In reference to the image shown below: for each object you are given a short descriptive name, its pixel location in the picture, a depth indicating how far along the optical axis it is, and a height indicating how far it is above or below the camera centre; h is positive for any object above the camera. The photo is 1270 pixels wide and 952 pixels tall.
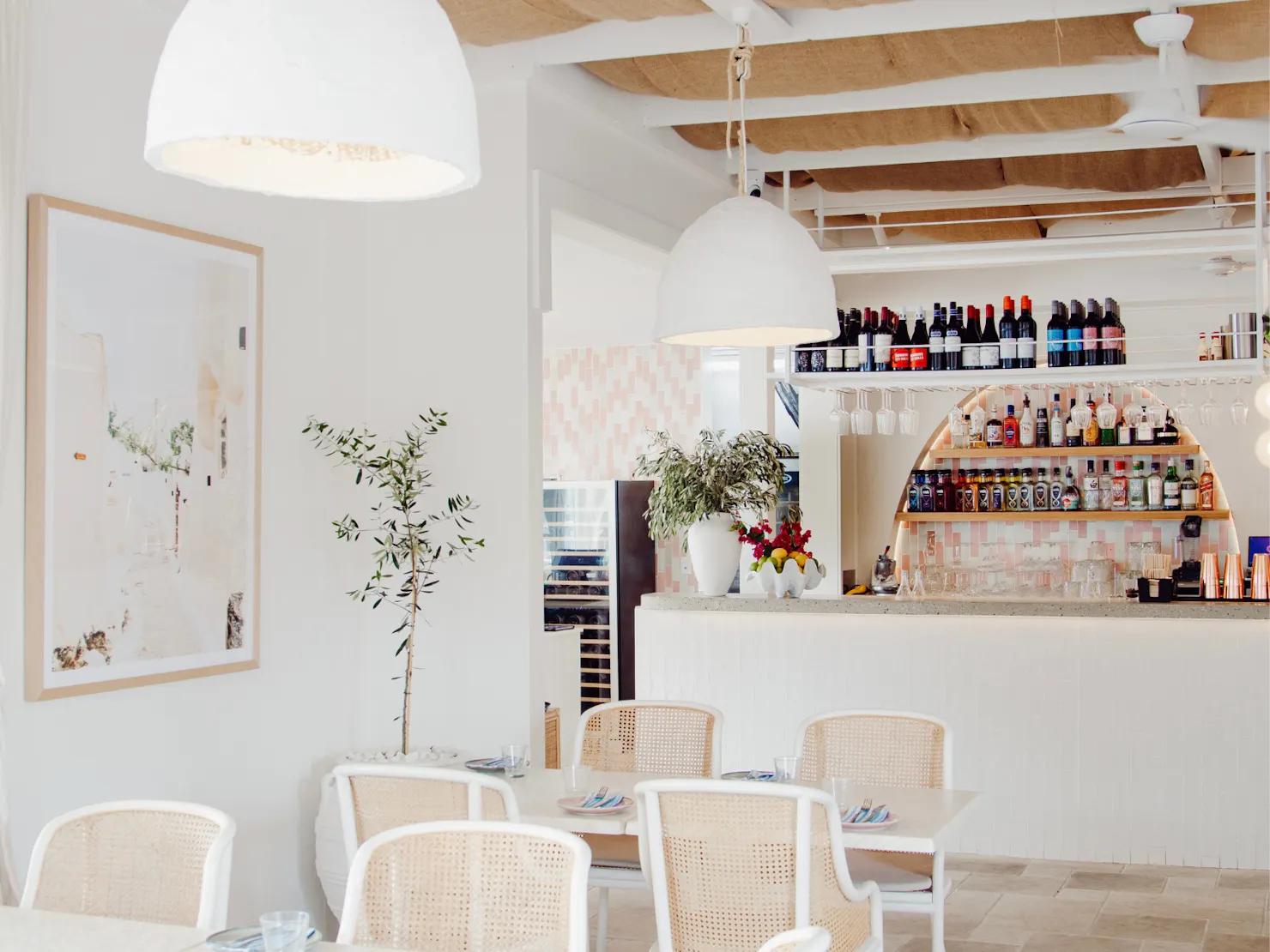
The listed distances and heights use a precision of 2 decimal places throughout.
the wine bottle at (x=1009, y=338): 6.06 +0.84
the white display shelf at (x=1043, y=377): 5.72 +0.64
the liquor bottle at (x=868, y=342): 6.27 +0.83
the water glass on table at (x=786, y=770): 3.74 -0.62
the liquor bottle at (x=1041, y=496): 8.30 +0.19
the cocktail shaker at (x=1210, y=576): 6.44 -0.23
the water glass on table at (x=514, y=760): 4.11 -0.65
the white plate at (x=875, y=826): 3.28 -0.68
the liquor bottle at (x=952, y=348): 6.18 +0.79
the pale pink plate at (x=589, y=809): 3.53 -0.68
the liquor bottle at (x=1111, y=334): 5.97 +0.81
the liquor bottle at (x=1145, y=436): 8.11 +0.52
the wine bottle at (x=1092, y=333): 6.02 +0.83
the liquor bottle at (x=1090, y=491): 8.20 +0.21
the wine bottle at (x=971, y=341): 6.14 +0.83
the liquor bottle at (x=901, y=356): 6.20 +0.76
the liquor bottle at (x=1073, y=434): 8.24 +0.55
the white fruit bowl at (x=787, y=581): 6.18 -0.21
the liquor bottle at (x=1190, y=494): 7.99 +0.19
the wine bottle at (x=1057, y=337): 6.08 +0.82
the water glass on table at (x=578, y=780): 3.75 -0.64
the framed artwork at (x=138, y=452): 3.69 +0.25
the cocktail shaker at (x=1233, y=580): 6.25 -0.23
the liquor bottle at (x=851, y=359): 6.27 +0.76
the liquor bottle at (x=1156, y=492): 8.09 +0.20
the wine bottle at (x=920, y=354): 6.16 +0.76
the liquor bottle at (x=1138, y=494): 8.12 +0.19
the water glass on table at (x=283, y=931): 2.21 -0.61
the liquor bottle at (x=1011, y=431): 8.33 +0.57
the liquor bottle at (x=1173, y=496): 8.01 +0.18
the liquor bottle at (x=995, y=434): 8.38 +0.56
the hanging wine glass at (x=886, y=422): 5.89 +0.45
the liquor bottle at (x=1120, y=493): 8.16 +0.20
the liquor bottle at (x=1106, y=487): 8.20 +0.24
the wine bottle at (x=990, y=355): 6.07 +0.74
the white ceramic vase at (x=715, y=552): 6.25 -0.08
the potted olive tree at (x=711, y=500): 6.25 +0.14
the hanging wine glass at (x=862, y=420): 5.87 +0.46
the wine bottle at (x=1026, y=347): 6.03 +0.77
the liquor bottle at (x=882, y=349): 6.23 +0.79
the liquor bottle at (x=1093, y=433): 8.20 +0.55
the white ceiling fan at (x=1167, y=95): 4.37 +1.41
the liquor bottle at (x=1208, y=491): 7.97 +0.20
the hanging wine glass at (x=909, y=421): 5.90 +0.45
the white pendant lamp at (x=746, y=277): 3.11 +0.56
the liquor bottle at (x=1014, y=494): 8.35 +0.21
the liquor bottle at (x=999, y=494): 8.40 +0.21
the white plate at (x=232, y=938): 2.29 -0.65
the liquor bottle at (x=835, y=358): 6.31 +0.77
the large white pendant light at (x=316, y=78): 1.61 +0.53
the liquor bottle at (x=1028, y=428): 8.28 +0.59
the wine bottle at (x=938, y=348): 6.20 +0.79
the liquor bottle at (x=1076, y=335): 6.05 +0.82
